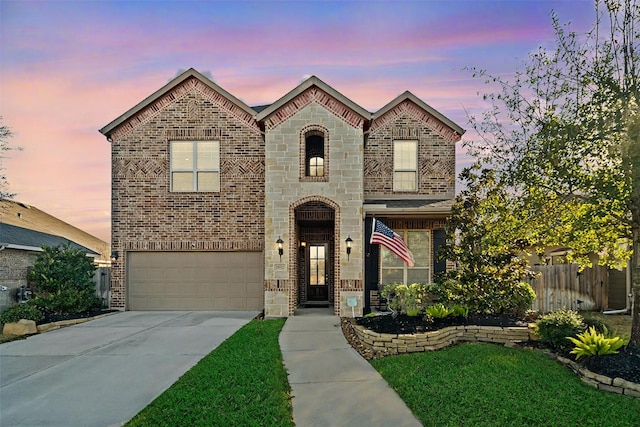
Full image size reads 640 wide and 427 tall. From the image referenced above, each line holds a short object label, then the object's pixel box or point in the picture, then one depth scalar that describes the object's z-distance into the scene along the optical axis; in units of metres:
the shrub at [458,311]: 9.35
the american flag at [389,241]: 11.24
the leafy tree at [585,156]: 6.68
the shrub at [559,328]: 7.43
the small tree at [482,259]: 9.62
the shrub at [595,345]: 6.39
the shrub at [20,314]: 11.00
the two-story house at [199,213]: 14.04
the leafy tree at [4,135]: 11.84
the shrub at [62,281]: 12.01
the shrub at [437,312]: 9.33
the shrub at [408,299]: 9.99
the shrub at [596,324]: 7.88
